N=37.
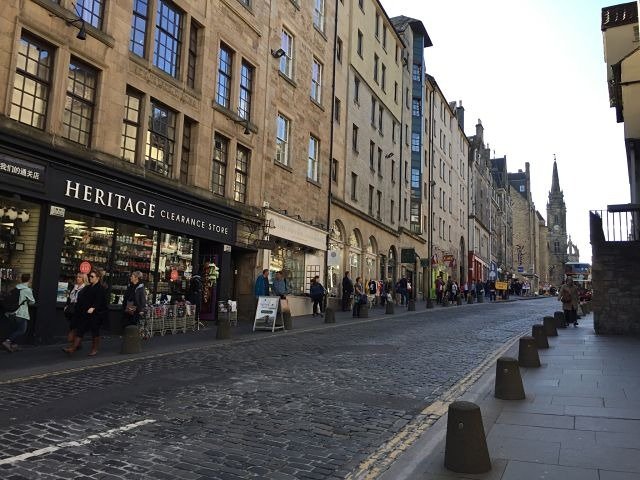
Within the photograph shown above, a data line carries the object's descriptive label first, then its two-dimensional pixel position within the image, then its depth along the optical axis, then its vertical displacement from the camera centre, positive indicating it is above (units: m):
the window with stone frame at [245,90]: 21.23 +8.19
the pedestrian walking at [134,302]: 12.61 -0.10
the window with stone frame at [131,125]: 15.50 +4.84
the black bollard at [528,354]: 10.09 -0.81
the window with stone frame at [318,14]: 27.44 +14.44
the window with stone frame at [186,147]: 18.05 +4.98
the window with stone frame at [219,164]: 19.53 +4.84
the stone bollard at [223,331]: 14.35 -0.80
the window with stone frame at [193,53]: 18.34 +8.17
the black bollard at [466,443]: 4.60 -1.13
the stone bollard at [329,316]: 20.17 -0.46
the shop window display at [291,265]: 23.05 +1.59
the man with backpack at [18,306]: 10.91 -0.24
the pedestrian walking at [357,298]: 23.36 +0.26
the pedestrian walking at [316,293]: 23.26 +0.42
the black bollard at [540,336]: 12.71 -0.60
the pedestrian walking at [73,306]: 11.32 -0.23
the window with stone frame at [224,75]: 19.89 +8.14
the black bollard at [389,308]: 25.52 -0.13
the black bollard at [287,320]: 17.27 -0.56
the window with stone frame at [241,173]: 20.88 +4.84
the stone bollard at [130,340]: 11.41 -0.88
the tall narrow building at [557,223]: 137.38 +21.65
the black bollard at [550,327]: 15.46 -0.47
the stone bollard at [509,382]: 7.38 -0.97
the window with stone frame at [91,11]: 13.96 +7.30
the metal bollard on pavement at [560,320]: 18.67 -0.33
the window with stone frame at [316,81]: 27.22 +11.00
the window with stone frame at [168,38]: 16.86 +8.08
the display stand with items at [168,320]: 14.38 -0.58
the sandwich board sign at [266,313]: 16.65 -0.35
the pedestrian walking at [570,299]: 18.83 +0.39
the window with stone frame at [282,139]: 23.81 +7.08
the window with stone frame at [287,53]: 24.38 +11.13
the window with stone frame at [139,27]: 15.91 +7.82
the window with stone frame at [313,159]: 26.61 +7.02
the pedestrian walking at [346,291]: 26.47 +0.62
